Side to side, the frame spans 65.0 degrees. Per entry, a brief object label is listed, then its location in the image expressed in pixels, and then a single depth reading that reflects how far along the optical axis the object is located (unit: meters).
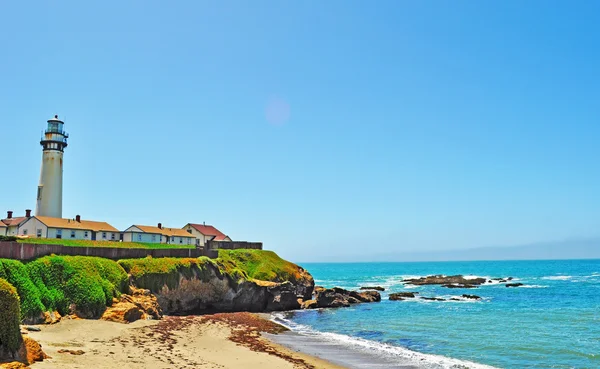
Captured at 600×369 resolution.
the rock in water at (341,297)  56.92
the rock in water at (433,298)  66.38
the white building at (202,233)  79.38
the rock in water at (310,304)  55.26
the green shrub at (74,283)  29.38
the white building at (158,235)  67.54
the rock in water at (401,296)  67.12
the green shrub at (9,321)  16.16
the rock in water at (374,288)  83.39
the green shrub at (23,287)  25.66
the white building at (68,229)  54.66
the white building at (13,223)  56.07
